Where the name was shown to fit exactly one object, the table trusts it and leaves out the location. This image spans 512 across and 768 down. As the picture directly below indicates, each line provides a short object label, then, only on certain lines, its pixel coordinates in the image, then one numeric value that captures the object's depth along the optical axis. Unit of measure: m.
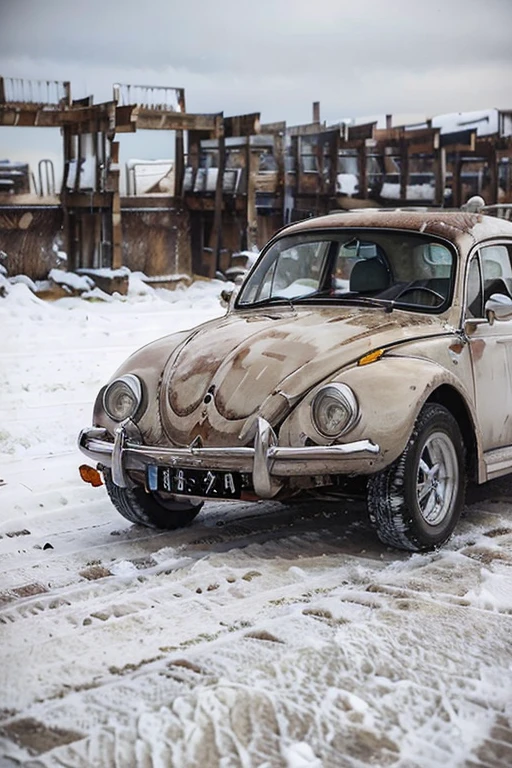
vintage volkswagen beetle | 4.43
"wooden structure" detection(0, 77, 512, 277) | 10.30
